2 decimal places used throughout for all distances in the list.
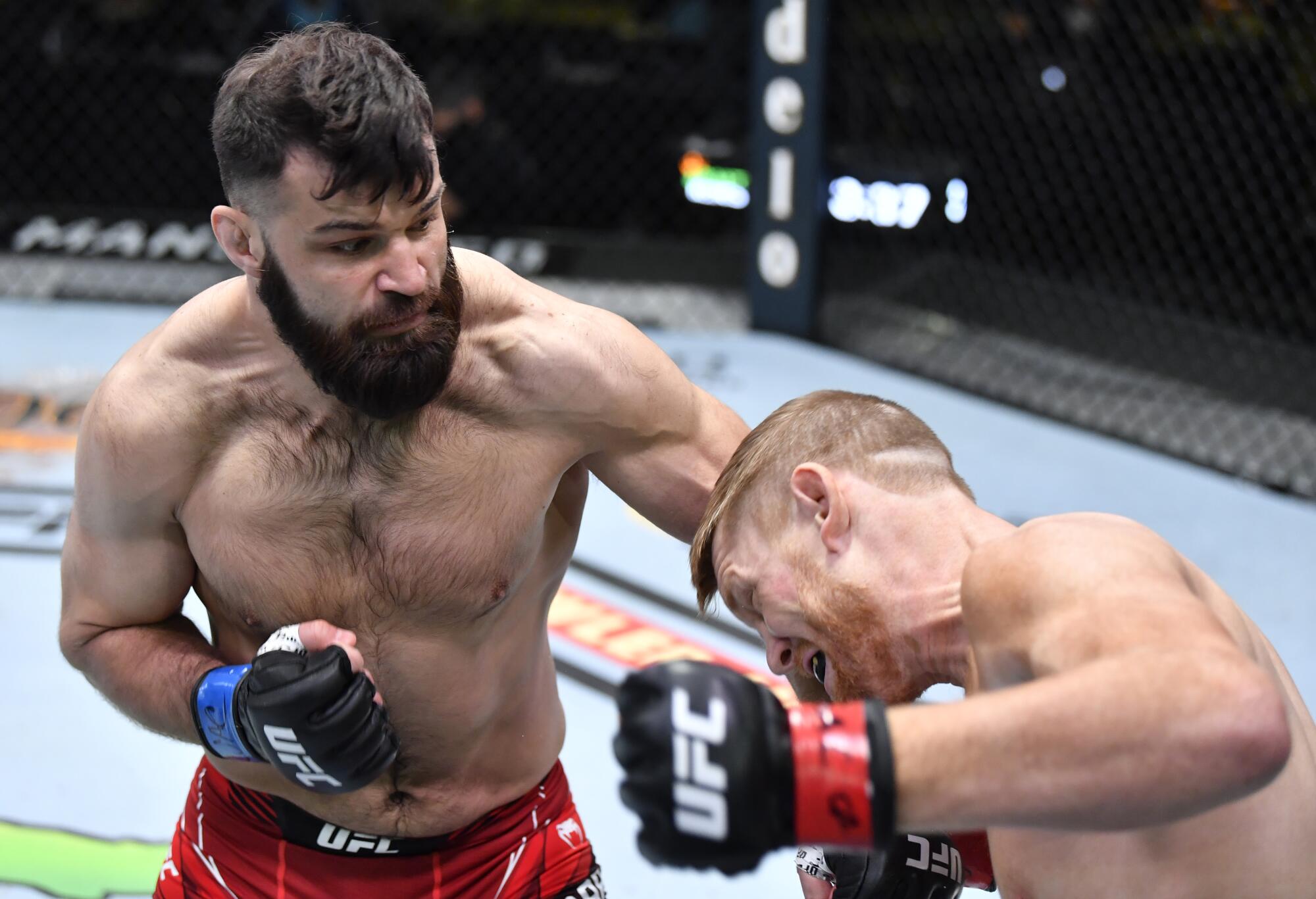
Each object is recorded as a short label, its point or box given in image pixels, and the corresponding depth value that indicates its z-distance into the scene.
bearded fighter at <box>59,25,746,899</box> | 2.62
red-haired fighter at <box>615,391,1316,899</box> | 2.26
